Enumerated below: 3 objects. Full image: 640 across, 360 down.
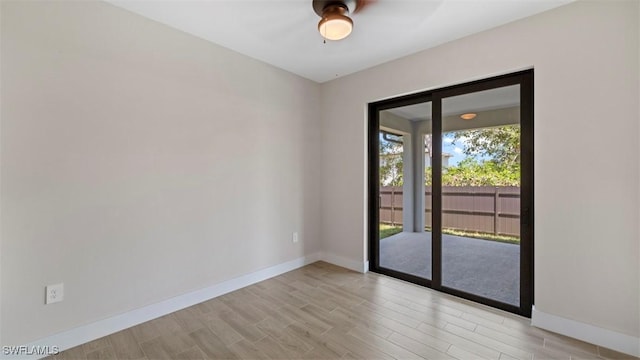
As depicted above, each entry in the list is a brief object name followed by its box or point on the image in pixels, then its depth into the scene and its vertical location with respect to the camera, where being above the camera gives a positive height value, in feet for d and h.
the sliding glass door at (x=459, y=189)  8.00 -0.30
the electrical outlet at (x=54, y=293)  6.03 -2.64
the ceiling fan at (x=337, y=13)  6.61 +4.22
